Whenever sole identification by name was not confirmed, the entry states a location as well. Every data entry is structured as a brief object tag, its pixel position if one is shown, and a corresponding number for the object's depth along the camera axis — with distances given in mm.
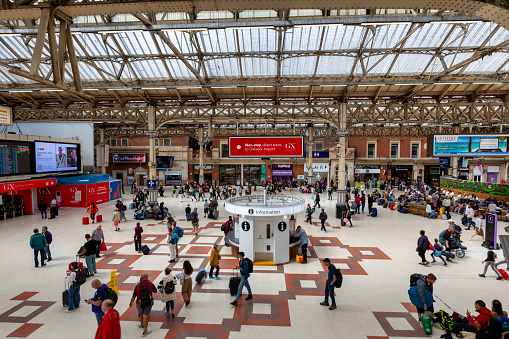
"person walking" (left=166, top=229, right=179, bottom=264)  10016
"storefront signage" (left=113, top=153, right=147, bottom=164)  40006
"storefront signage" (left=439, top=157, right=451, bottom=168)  31859
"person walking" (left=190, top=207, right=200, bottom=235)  13883
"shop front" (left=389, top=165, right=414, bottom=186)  39500
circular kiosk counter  9938
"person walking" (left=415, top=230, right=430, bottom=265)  9656
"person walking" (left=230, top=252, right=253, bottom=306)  7110
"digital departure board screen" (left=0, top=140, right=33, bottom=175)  17469
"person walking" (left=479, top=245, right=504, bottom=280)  8703
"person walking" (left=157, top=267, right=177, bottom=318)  6379
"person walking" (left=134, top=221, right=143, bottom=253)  10992
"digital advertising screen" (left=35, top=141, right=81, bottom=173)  20391
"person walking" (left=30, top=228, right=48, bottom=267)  9281
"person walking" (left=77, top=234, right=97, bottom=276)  8538
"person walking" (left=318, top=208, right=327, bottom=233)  14417
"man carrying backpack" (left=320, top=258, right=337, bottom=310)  6797
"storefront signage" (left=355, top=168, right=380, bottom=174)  39500
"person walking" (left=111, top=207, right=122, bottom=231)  14805
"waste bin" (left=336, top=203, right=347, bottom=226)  17494
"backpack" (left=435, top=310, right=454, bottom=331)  5844
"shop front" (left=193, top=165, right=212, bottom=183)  40656
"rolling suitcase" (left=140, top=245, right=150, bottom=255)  10750
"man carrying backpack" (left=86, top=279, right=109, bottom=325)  5605
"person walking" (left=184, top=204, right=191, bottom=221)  17156
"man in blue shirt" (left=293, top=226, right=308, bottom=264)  10211
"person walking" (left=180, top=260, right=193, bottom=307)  6777
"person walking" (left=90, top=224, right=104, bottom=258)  10312
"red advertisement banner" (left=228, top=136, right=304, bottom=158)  16469
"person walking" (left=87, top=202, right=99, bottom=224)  16516
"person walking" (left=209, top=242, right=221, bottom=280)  8445
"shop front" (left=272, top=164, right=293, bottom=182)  40156
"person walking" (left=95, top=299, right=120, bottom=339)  4363
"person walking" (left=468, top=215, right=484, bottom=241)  13062
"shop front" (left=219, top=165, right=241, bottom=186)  40969
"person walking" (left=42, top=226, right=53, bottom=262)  9820
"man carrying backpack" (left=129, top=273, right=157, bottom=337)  5816
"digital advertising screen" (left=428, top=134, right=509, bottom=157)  19875
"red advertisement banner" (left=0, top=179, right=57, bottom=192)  16781
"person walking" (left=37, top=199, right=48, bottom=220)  17016
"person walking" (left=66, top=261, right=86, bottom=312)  6684
